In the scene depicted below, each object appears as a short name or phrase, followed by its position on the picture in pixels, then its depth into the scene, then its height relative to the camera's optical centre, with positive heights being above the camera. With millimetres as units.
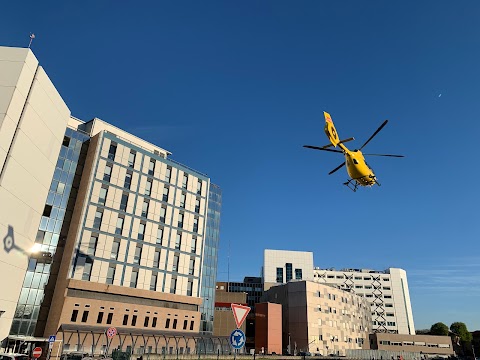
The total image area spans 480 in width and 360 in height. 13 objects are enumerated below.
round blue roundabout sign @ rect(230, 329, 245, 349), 10817 +157
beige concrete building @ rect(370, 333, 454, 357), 113188 +2234
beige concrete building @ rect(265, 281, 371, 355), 89938 +6820
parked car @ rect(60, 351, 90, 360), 26367 -1348
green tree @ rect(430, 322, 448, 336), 146062 +8678
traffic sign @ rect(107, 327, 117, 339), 26064 +438
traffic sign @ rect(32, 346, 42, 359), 24328 -1017
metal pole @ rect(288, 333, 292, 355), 88438 -424
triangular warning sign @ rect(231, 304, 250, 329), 11635 +949
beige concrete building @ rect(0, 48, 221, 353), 51469 +14755
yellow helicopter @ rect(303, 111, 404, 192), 34000 +16101
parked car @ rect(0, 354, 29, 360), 21781 -1219
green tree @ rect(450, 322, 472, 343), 144250 +8164
